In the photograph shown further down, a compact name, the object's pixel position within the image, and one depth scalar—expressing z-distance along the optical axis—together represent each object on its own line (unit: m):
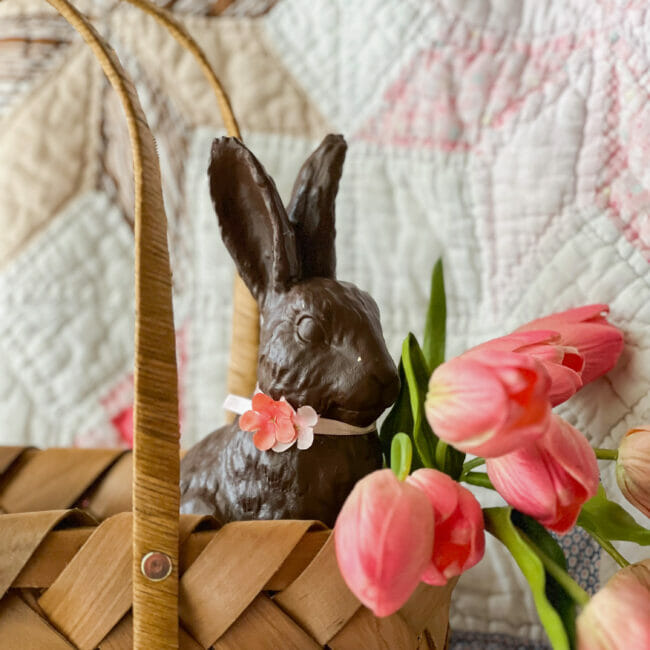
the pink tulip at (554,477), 0.37
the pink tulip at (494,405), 0.34
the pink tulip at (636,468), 0.44
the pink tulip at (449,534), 0.38
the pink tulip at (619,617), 0.34
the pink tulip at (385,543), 0.35
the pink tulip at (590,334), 0.56
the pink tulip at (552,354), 0.41
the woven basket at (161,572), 0.41
